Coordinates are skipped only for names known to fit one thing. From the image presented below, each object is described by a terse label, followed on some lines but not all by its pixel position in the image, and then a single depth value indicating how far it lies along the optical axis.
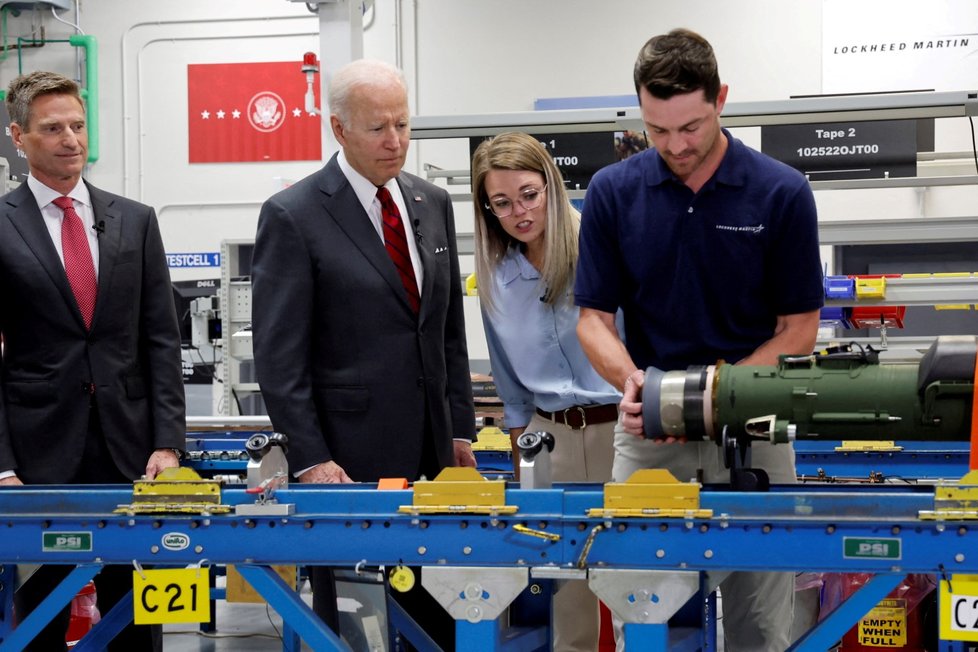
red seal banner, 9.61
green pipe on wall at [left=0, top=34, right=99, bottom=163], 9.80
